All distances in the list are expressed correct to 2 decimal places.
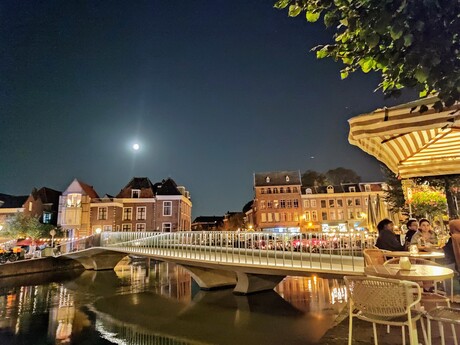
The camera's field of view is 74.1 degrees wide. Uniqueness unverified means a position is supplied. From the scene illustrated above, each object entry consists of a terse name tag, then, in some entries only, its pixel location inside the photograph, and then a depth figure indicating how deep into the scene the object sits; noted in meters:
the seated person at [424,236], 6.48
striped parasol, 3.09
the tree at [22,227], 31.52
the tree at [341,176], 56.59
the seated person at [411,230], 7.27
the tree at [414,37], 2.20
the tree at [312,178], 58.12
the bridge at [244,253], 8.46
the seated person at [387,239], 6.25
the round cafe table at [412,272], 3.14
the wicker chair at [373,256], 5.01
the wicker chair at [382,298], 2.81
